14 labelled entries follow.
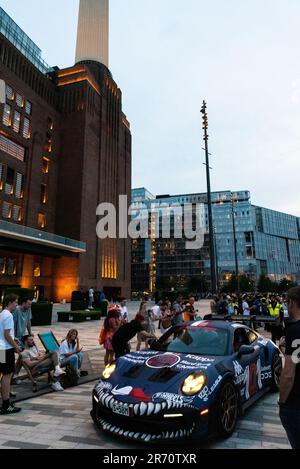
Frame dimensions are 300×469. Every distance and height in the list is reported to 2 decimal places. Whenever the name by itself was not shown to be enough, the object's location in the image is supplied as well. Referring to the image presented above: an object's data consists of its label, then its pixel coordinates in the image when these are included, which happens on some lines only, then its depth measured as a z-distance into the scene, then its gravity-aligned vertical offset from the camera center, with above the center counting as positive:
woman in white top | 7.41 -1.26
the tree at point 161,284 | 126.19 +4.99
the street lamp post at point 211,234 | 16.44 +3.19
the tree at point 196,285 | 114.75 +4.12
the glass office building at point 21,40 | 50.16 +41.53
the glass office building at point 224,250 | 129.62 +19.33
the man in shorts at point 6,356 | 5.27 -0.96
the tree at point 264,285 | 112.06 +4.05
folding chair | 7.29 -1.03
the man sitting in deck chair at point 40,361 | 7.00 -1.40
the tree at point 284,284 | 115.10 +4.41
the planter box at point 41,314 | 18.77 -0.99
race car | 3.93 -1.21
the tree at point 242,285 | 98.50 +3.52
